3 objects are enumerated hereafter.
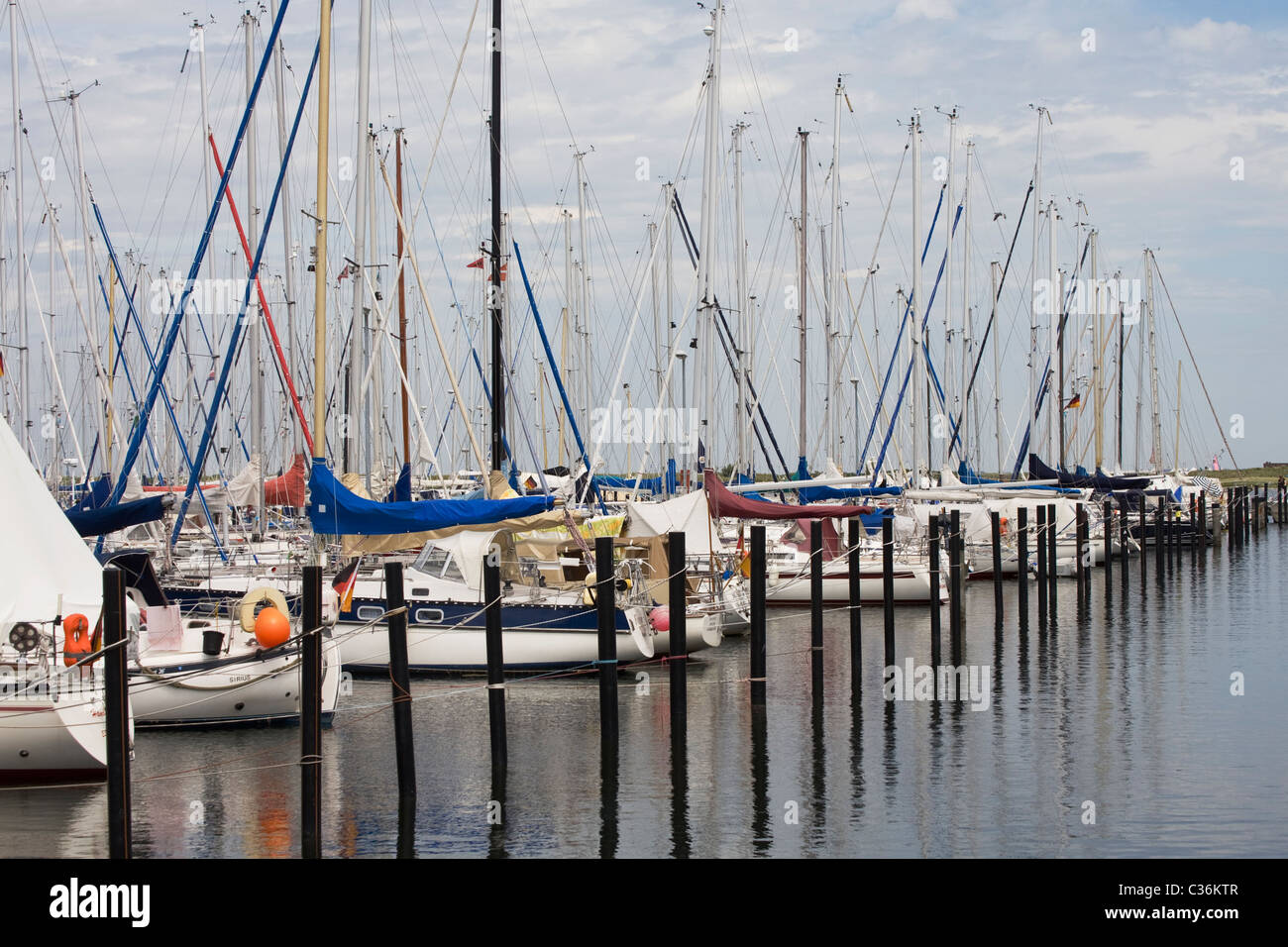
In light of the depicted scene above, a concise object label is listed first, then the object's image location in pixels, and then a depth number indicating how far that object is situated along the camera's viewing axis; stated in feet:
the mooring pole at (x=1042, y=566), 121.80
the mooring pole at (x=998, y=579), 115.14
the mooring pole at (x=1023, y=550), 116.67
